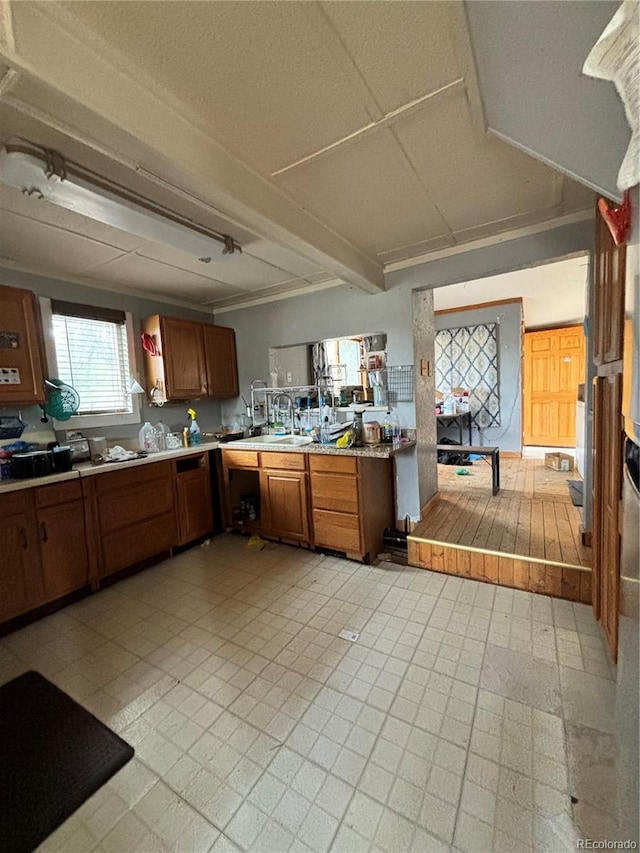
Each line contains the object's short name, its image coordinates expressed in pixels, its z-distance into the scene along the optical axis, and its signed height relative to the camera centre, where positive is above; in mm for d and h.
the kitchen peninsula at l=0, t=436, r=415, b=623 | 2143 -807
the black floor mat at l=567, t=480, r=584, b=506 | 3119 -1024
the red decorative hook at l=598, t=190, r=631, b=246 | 1033 +504
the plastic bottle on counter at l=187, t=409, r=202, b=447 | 3451 -313
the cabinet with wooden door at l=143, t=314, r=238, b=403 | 3221 +426
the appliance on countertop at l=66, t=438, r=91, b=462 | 2728 -320
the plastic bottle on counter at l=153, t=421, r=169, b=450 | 3235 -276
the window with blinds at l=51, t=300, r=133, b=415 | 2812 +448
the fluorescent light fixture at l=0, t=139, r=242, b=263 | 1363 +951
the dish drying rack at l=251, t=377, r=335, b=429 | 3473 +9
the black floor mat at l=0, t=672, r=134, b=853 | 1140 -1319
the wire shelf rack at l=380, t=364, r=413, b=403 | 2922 +78
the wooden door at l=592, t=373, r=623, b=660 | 1365 -527
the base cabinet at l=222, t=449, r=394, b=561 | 2654 -827
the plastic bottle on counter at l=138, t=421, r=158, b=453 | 3131 -303
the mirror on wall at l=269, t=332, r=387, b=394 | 3113 +335
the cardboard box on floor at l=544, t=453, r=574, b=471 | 4258 -955
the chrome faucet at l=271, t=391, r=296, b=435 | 3615 -79
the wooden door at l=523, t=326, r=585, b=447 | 6047 +17
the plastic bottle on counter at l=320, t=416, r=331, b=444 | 2946 -331
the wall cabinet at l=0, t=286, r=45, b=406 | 2295 +412
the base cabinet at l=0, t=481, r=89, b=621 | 2057 -858
